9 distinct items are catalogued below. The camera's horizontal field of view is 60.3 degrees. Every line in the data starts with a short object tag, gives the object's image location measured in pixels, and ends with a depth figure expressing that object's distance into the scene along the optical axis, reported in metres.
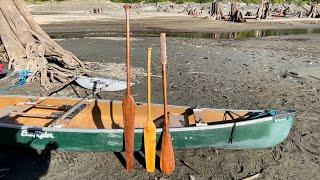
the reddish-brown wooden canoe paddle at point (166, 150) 4.77
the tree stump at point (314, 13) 27.19
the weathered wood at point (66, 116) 5.20
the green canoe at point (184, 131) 5.00
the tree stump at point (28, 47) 9.05
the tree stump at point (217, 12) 25.48
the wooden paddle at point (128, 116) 4.79
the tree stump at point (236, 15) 24.14
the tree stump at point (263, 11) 25.76
